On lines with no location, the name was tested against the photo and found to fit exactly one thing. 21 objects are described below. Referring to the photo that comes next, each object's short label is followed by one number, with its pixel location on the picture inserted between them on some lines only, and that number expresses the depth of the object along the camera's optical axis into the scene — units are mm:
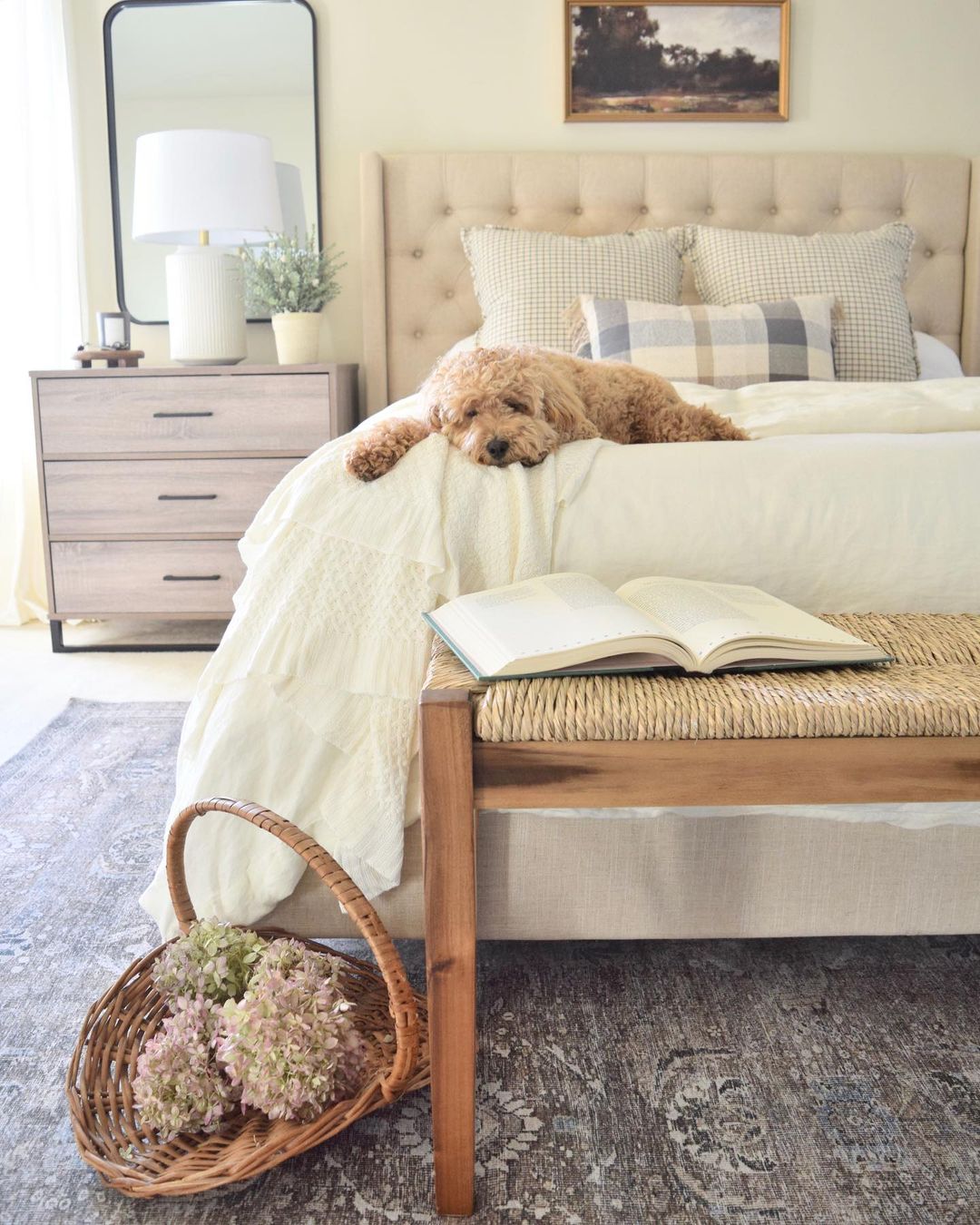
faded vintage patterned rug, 984
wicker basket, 968
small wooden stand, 2982
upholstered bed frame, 3203
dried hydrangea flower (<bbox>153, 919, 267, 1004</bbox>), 1112
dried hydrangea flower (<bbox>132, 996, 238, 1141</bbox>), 1008
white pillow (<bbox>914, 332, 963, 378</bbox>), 2924
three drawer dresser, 2914
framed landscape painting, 3223
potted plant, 3111
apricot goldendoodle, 1457
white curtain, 3180
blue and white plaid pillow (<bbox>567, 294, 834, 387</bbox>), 2654
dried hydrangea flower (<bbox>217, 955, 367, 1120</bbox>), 1005
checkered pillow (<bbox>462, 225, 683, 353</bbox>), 2871
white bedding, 1298
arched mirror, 3238
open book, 1013
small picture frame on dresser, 3084
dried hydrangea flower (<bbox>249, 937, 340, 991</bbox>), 1069
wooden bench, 913
